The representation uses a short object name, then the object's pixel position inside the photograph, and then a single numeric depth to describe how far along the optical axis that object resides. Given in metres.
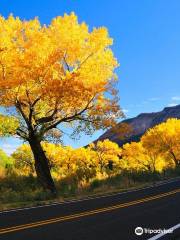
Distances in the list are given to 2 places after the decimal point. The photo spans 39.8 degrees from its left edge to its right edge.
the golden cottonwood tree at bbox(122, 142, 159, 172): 58.15
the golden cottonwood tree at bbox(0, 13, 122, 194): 13.61
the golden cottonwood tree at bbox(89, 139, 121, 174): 60.71
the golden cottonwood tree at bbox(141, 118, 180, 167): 45.56
